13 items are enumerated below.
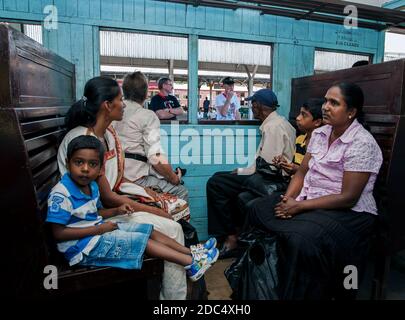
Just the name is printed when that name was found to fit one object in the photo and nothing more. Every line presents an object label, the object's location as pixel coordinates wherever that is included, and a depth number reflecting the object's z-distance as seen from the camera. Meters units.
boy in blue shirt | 1.72
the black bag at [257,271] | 2.11
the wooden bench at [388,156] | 2.37
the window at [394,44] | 4.65
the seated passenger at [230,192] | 3.51
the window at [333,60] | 4.33
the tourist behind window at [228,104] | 4.99
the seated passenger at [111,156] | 2.05
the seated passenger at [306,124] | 2.99
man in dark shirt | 4.20
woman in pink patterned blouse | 2.02
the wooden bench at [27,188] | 1.50
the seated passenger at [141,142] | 2.85
